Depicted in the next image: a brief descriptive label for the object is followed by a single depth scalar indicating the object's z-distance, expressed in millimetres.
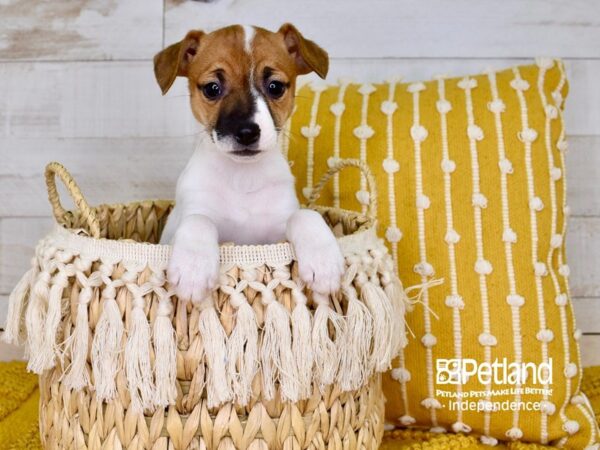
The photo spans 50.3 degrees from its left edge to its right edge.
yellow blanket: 1249
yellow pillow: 1247
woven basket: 853
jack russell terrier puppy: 1124
